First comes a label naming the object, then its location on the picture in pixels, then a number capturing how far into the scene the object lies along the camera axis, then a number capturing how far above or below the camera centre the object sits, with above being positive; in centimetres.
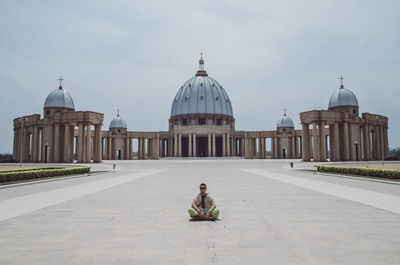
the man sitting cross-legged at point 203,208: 838 -151
